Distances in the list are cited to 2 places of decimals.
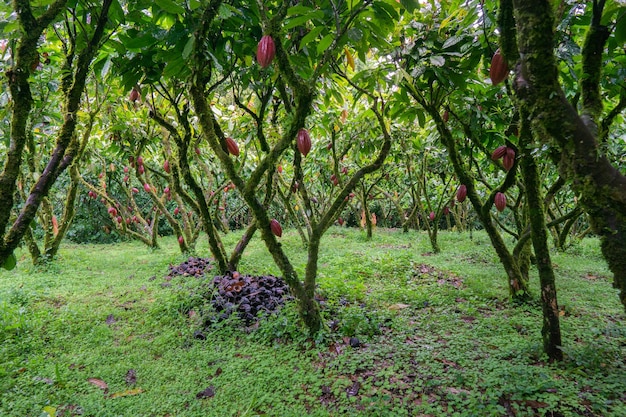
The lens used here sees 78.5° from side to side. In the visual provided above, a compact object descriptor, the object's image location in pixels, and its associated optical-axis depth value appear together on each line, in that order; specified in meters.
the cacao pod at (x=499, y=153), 2.46
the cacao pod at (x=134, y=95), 2.88
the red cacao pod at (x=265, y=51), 1.76
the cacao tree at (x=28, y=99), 1.28
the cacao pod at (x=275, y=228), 2.45
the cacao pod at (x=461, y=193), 2.97
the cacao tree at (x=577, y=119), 1.02
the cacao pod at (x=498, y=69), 1.65
